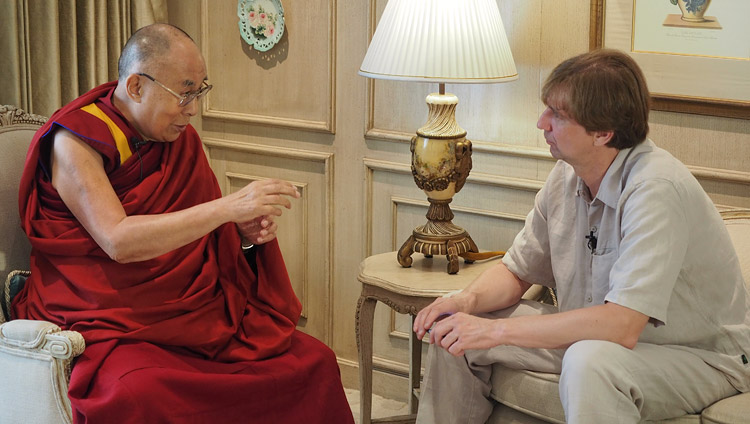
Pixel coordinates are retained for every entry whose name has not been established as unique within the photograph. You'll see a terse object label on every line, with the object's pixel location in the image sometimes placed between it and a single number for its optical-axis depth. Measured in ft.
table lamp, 8.39
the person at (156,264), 7.28
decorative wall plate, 11.32
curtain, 10.21
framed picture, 8.46
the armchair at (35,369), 7.06
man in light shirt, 6.34
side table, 8.51
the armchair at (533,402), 6.50
